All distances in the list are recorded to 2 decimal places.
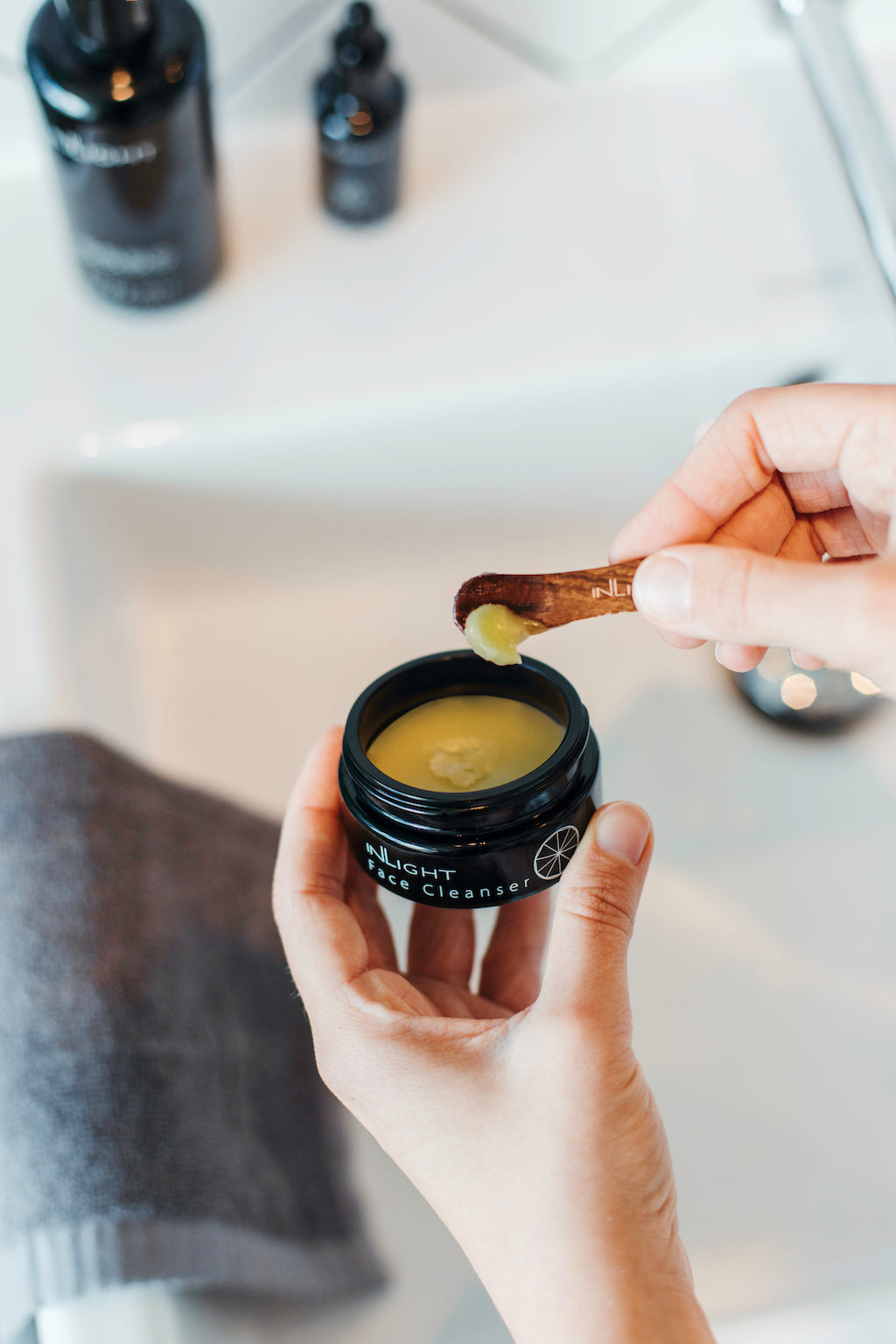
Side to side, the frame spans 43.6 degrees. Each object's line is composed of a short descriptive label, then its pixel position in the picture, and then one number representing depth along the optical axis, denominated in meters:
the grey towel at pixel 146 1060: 0.46
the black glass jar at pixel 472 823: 0.42
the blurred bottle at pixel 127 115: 0.58
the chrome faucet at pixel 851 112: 0.60
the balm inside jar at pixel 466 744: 0.47
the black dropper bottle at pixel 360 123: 0.64
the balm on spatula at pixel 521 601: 0.45
